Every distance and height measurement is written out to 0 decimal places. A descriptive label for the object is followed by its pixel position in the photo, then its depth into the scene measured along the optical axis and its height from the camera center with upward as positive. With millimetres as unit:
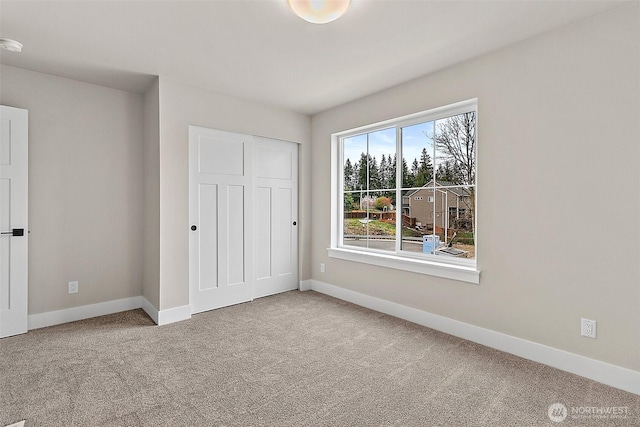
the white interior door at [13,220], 2885 -68
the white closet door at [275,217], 4164 -64
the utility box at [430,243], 3261 -319
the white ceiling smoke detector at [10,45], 2451 +1292
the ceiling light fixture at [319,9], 1964 +1259
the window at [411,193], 3039 +206
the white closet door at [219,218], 3559 -65
